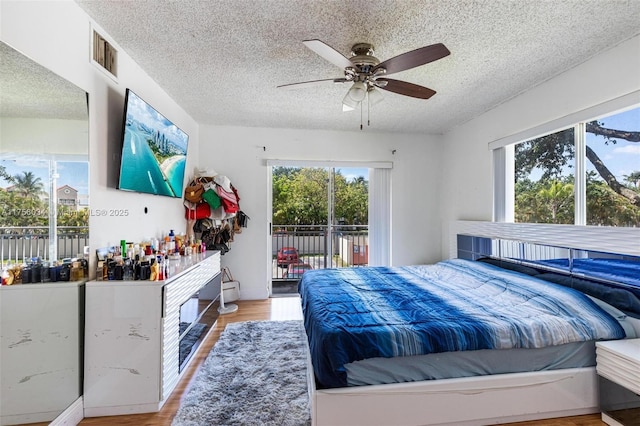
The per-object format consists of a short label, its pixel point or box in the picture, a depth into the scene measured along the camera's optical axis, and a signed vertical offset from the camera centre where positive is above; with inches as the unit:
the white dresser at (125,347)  67.7 -31.9
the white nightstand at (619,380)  60.2 -36.3
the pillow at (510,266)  102.9 -19.2
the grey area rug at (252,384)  66.9 -47.3
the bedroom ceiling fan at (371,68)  64.1 +39.4
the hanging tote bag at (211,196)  137.9 +10.8
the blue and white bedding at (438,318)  60.0 -24.7
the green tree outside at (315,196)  177.8 +14.6
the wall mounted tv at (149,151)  79.8 +22.4
